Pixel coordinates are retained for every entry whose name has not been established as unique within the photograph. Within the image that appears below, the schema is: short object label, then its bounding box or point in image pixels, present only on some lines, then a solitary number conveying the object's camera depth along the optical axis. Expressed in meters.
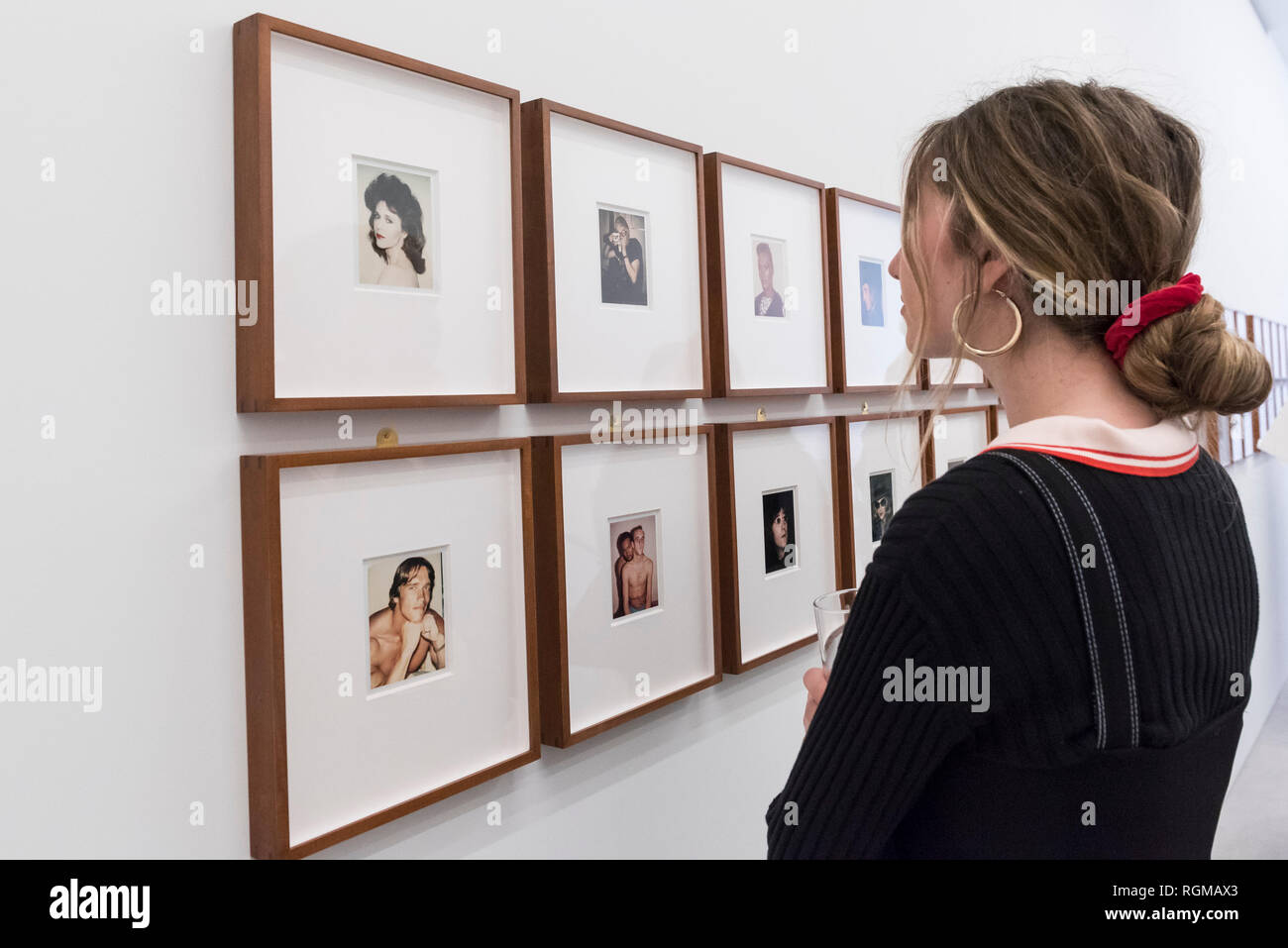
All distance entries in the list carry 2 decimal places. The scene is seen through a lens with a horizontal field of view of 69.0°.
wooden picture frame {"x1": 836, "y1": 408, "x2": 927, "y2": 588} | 1.37
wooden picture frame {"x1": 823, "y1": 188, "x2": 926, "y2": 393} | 1.35
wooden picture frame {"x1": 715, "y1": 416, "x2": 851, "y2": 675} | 1.14
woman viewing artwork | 0.57
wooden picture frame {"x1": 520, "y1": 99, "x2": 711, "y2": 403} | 0.89
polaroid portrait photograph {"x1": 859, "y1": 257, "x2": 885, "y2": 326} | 1.42
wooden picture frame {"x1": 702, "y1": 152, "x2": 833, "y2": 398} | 1.12
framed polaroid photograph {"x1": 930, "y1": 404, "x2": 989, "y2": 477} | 1.60
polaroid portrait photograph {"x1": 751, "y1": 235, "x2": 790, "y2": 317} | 1.20
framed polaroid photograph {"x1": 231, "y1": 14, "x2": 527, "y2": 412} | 0.68
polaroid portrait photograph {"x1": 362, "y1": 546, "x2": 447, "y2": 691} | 0.76
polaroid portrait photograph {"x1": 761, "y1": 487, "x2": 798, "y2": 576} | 1.22
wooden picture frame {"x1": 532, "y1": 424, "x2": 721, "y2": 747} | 0.91
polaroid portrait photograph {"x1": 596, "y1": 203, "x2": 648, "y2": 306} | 0.97
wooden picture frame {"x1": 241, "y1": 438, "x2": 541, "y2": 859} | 0.68
